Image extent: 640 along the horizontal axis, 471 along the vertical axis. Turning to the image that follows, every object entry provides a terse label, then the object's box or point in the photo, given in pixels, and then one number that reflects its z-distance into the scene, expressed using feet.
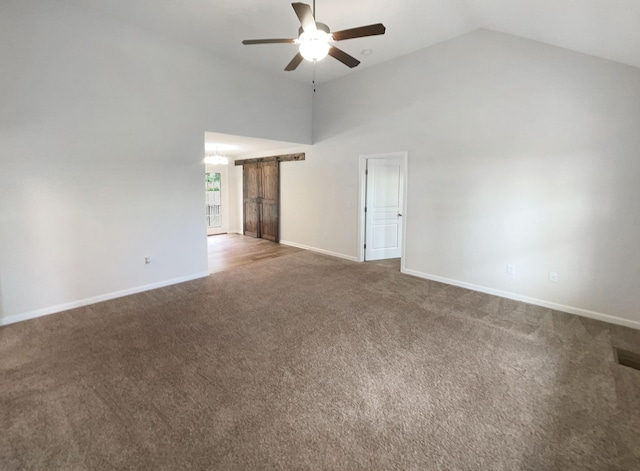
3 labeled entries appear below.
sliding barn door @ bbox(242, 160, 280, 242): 25.99
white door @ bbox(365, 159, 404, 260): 19.89
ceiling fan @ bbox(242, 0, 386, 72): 8.23
